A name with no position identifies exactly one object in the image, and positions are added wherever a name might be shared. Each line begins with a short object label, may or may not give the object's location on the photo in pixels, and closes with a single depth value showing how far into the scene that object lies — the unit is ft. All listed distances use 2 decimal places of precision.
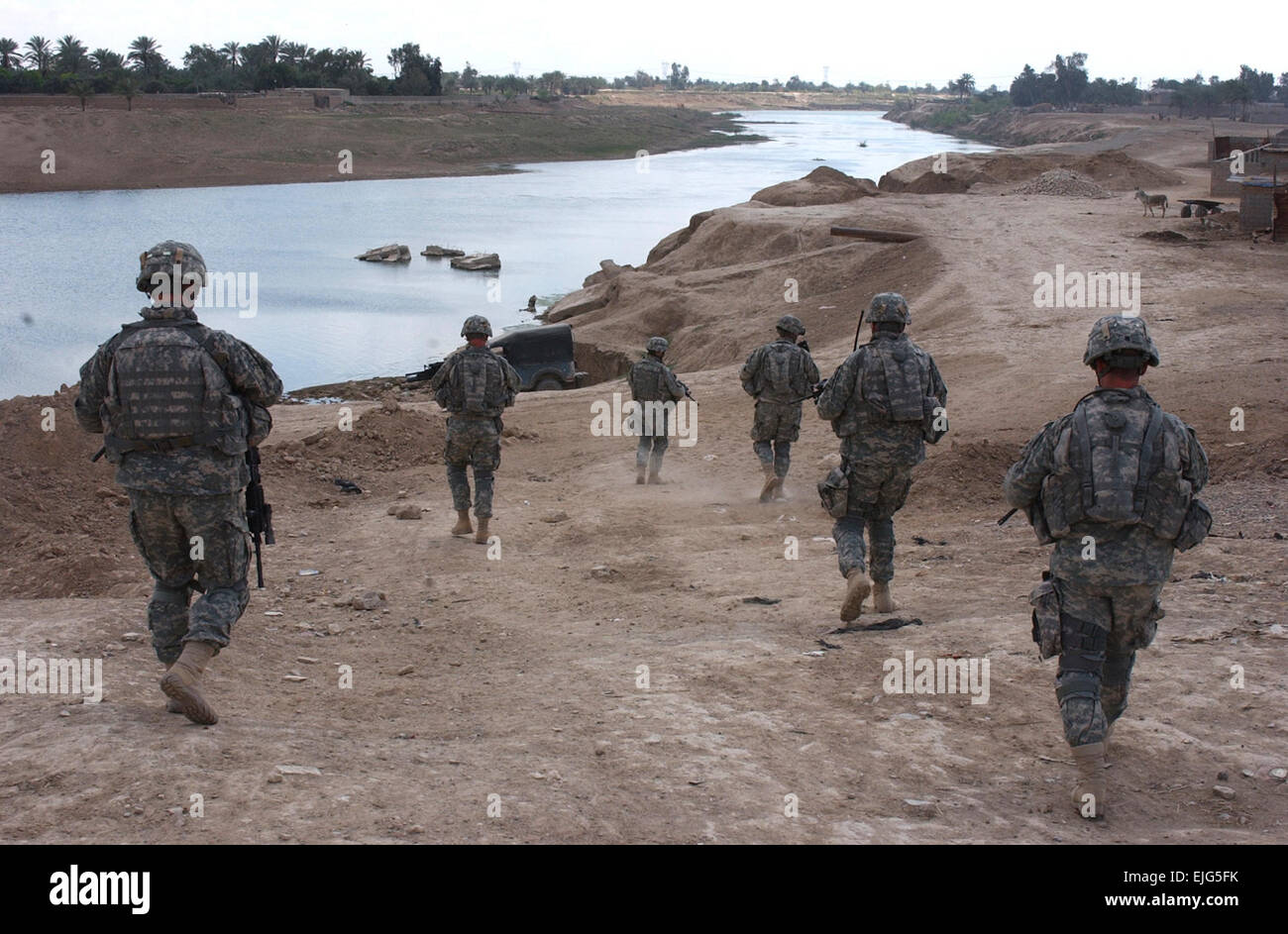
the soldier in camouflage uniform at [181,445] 17.42
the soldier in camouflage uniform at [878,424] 22.97
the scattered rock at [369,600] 26.71
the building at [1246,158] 104.99
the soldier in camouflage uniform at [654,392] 39.45
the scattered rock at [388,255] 144.05
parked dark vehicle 67.10
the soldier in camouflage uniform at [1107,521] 15.17
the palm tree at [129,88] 236.84
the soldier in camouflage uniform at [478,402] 31.14
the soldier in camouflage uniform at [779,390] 35.22
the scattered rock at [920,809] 15.19
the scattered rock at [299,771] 15.58
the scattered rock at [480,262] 136.65
